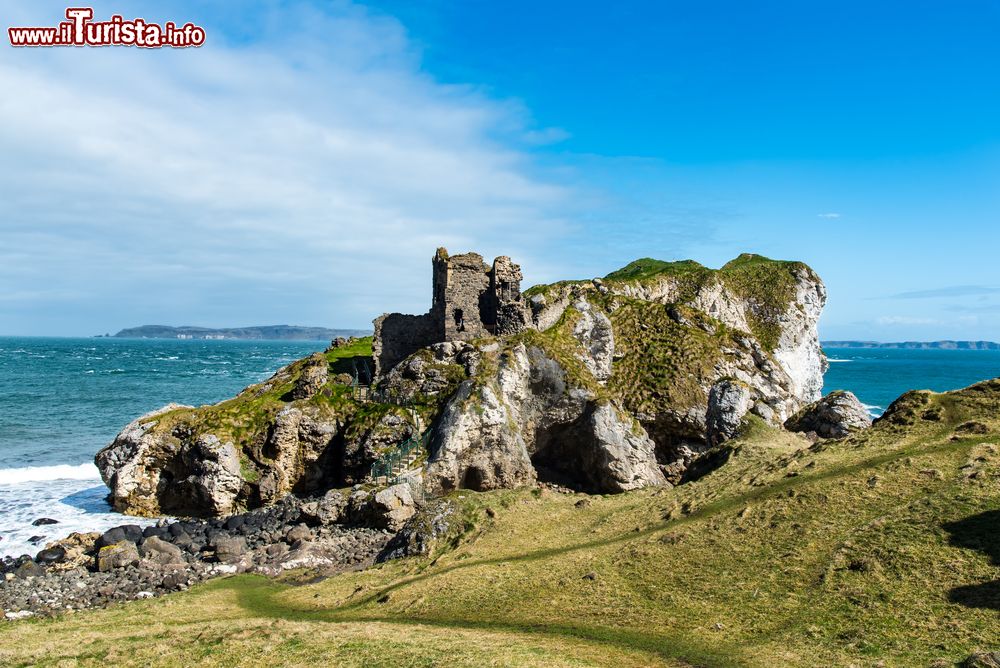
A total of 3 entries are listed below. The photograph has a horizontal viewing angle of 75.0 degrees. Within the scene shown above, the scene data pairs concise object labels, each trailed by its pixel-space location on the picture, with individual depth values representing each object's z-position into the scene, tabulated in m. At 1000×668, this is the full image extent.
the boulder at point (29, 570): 28.28
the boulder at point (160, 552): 29.78
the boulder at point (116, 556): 28.81
